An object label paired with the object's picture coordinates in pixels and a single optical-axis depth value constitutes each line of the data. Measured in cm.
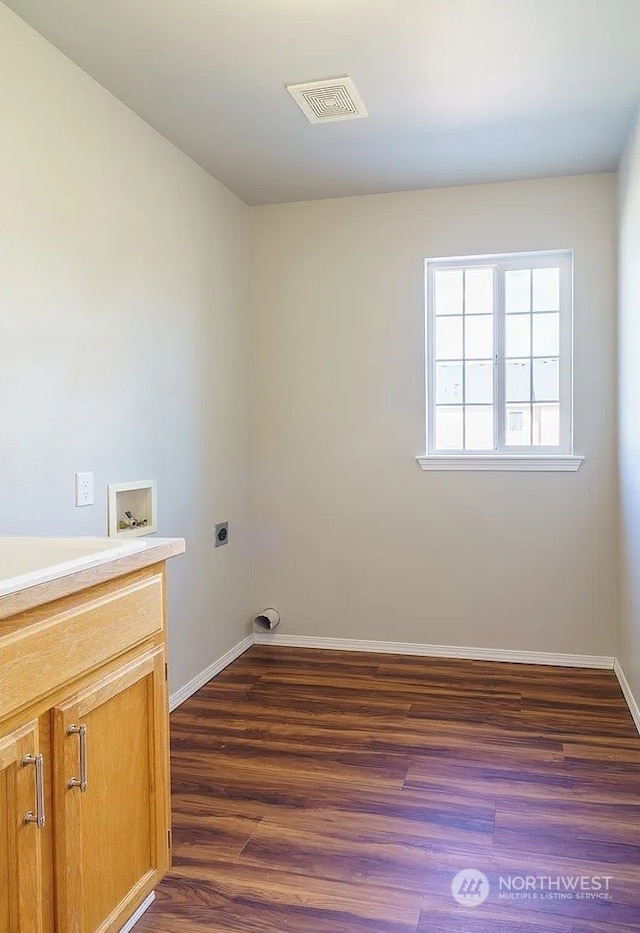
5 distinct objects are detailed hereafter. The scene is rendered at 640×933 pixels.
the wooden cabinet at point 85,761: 137
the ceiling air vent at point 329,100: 277
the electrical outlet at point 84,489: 266
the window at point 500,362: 398
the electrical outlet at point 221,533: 386
